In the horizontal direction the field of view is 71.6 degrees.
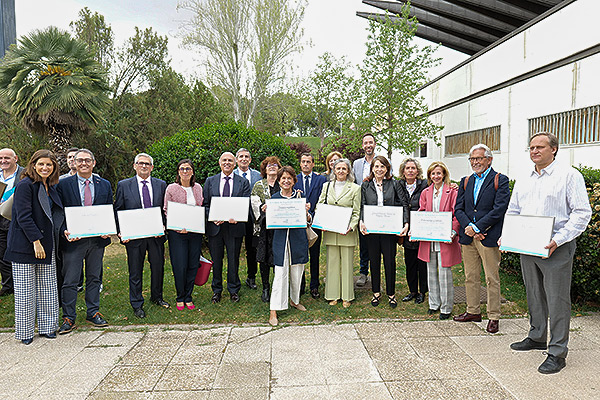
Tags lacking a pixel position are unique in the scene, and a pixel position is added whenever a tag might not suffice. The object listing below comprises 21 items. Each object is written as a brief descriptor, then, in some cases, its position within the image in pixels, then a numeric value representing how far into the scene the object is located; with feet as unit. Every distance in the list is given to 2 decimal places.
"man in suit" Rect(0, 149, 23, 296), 21.56
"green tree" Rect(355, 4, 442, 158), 57.93
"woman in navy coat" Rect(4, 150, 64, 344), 16.52
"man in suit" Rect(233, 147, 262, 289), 23.07
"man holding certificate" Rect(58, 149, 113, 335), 18.19
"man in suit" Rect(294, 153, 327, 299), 22.44
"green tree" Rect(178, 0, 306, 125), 84.48
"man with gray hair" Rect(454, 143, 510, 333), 16.96
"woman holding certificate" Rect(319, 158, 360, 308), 20.56
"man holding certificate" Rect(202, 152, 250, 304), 21.52
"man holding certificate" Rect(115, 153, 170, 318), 19.60
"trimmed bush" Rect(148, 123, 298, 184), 29.27
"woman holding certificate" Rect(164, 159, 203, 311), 20.35
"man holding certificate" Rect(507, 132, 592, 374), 13.75
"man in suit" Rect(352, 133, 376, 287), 23.86
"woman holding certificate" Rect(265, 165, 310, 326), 19.13
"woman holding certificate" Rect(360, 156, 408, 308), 20.35
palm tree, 38.52
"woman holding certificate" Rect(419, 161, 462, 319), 18.94
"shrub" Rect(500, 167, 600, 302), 18.29
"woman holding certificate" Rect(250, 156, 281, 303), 21.70
